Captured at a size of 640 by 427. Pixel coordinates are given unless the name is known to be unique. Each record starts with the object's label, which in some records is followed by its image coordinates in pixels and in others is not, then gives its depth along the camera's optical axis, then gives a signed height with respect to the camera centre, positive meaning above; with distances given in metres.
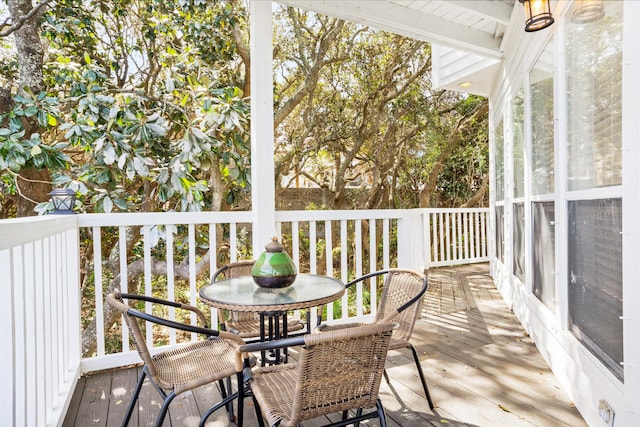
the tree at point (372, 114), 7.11 +2.01
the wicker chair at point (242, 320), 2.37 -0.67
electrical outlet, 1.75 -0.92
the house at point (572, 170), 1.62 +0.24
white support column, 2.99 +0.70
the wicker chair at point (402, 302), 2.06 -0.50
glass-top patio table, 1.71 -0.38
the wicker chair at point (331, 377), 1.29 -0.56
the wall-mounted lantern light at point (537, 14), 2.36 +1.20
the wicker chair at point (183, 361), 1.58 -0.67
